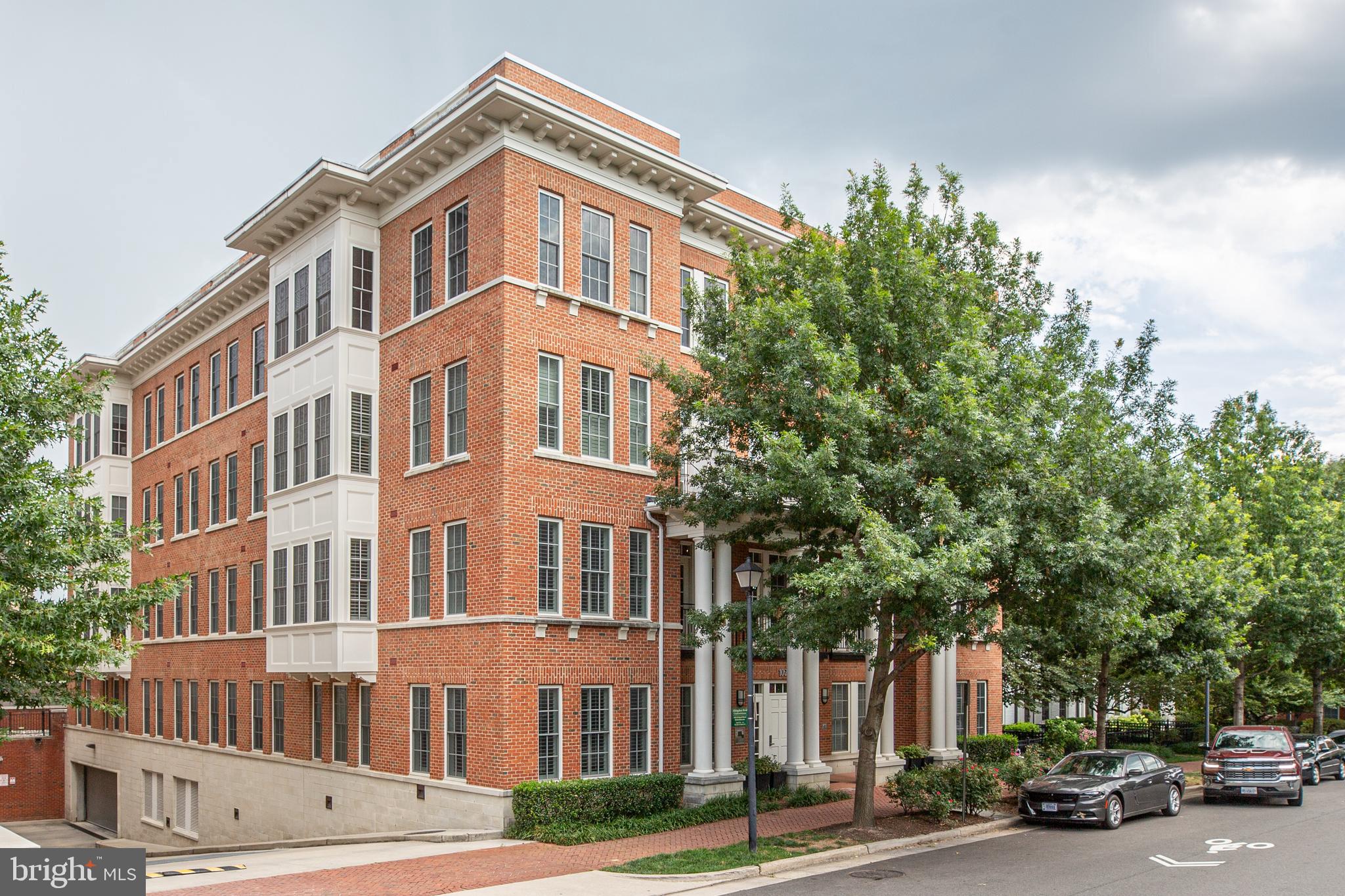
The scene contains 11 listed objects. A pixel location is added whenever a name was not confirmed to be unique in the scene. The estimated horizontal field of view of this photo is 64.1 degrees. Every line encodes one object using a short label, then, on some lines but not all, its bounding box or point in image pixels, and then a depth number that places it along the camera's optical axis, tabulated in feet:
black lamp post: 54.08
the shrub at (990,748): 99.71
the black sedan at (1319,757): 99.50
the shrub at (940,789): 66.49
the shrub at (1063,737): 108.37
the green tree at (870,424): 55.93
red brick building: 69.41
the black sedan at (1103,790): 66.03
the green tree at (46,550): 52.60
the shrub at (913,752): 93.76
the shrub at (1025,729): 124.26
